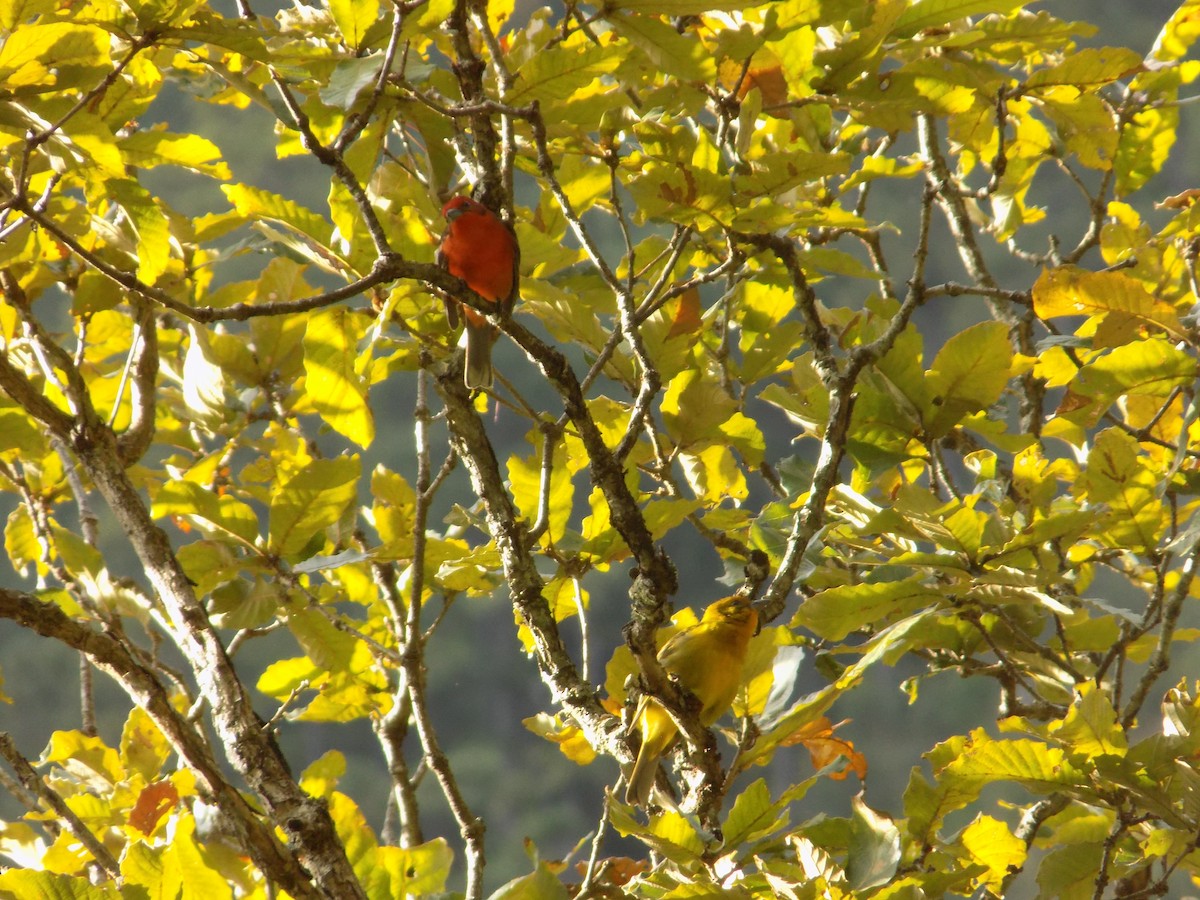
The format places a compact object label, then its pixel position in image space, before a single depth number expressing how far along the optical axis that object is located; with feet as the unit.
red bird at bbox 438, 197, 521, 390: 54.92
